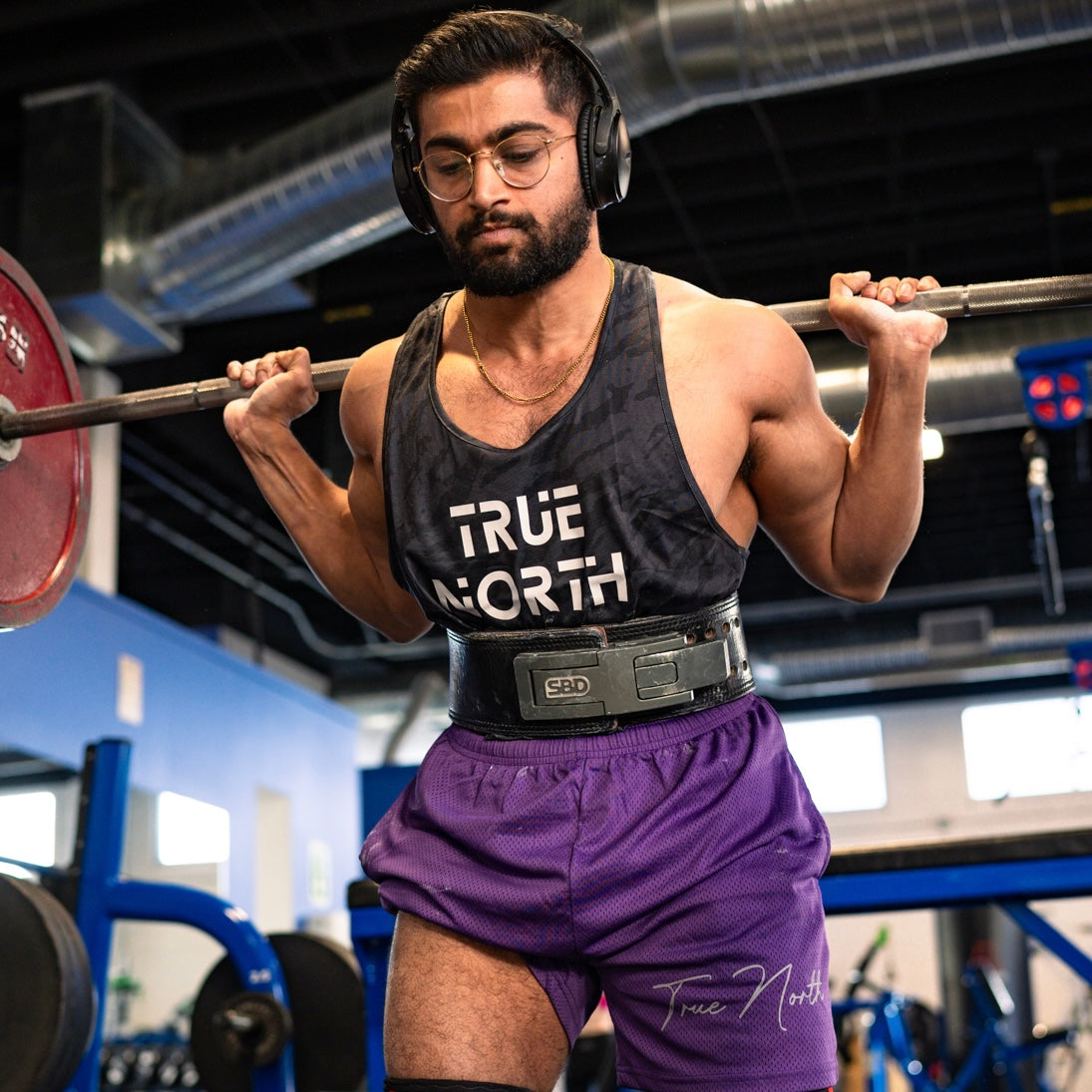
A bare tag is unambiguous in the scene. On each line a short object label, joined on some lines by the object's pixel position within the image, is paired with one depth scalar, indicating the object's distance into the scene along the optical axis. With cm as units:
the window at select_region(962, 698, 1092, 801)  1420
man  150
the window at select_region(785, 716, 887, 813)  1484
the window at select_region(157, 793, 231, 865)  1136
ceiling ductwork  437
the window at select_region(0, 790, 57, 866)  1046
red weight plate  235
